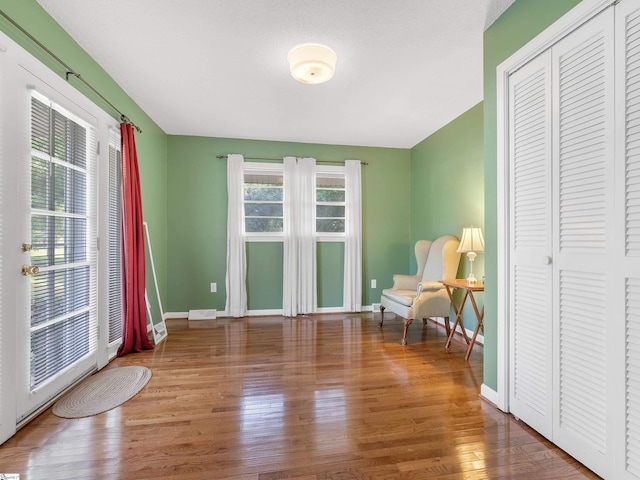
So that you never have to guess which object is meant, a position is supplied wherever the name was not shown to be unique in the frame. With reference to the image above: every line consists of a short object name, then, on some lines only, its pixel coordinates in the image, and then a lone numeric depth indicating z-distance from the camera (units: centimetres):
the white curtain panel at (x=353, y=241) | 454
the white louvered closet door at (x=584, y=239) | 136
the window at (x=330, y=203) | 457
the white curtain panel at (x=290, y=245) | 436
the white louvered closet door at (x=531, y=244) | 167
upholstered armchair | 331
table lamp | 299
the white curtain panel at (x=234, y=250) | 427
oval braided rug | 195
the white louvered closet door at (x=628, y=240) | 125
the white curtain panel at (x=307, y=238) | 440
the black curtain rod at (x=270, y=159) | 435
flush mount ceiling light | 219
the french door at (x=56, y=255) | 180
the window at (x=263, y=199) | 442
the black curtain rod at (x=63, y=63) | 166
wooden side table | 278
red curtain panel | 287
